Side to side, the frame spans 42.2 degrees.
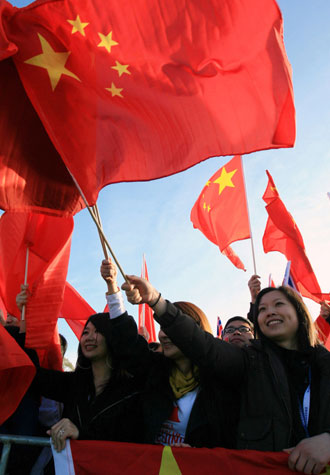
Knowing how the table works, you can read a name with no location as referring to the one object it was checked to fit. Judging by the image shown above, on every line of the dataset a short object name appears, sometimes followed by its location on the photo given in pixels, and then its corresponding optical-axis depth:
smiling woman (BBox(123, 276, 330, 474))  2.33
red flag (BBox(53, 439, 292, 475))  2.19
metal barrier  2.33
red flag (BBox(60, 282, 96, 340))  6.11
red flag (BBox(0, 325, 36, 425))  3.04
